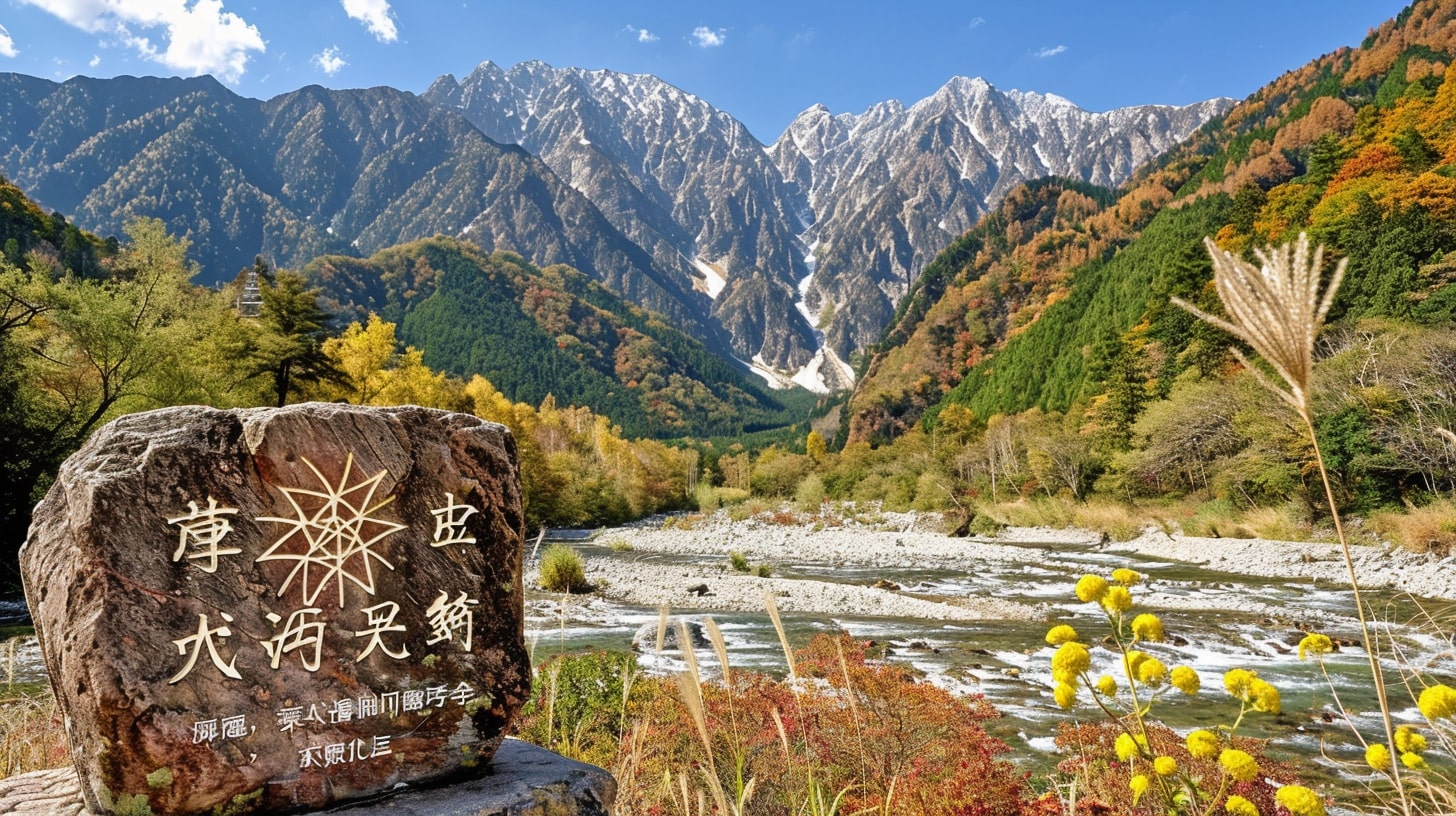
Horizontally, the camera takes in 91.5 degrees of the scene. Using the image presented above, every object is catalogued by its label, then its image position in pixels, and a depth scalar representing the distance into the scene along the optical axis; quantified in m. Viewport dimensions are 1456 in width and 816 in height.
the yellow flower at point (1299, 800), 1.81
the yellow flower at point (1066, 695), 2.15
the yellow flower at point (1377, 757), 2.12
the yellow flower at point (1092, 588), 2.07
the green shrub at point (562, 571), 17.22
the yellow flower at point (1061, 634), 2.30
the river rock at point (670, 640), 11.49
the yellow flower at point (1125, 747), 2.20
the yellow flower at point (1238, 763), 1.82
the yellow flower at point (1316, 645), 2.24
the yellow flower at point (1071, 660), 2.04
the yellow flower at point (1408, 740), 2.18
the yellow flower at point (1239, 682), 2.01
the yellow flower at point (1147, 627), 2.10
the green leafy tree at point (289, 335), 18.91
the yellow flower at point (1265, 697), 1.97
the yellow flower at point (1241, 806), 2.13
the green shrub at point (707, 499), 55.72
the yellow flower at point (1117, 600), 1.96
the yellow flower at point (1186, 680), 2.13
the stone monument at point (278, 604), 2.81
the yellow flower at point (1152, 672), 2.01
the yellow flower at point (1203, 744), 2.07
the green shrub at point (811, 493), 52.88
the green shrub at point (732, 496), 58.84
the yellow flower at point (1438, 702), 1.82
